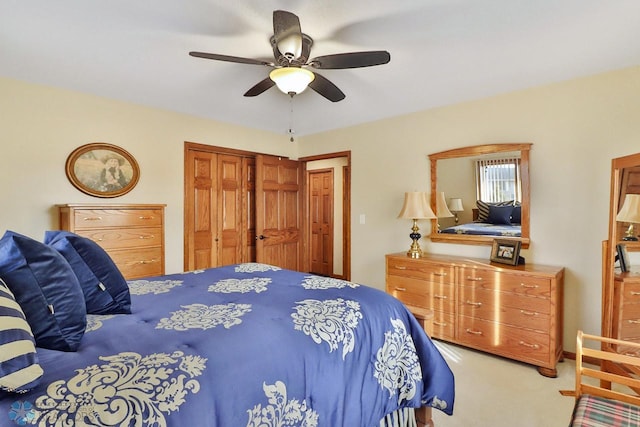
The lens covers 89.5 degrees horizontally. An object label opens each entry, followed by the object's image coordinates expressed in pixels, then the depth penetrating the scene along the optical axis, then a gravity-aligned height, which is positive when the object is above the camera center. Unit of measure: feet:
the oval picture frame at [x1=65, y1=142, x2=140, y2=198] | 9.70 +1.22
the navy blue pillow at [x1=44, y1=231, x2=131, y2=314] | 4.49 -0.95
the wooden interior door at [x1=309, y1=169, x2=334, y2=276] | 19.36 -0.68
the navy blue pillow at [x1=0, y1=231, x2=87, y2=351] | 3.21 -0.86
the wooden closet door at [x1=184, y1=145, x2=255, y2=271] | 12.56 -0.09
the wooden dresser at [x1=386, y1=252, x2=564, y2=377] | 8.05 -2.63
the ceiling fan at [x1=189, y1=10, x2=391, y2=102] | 5.50 +2.95
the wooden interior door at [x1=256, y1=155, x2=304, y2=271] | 14.20 -0.15
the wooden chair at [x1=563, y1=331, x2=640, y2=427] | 3.93 -2.56
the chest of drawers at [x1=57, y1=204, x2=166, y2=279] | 8.82 -0.62
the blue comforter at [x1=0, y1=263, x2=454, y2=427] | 2.71 -1.59
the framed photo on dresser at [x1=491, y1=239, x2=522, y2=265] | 9.11 -1.23
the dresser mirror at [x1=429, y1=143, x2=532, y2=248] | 9.53 +0.91
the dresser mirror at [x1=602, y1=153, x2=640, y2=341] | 6.70 -1.26
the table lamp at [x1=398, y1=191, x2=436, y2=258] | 10.74 -0.08
